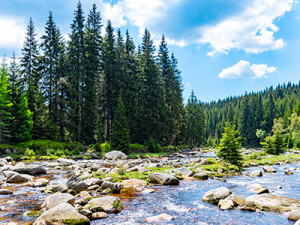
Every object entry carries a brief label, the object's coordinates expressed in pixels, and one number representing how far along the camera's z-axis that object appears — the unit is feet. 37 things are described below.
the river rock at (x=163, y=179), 35.08
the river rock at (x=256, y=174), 44.72
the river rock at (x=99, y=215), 19.85
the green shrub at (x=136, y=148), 101.77
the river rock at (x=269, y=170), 51.13
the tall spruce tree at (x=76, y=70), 103.98
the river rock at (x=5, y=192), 27.14
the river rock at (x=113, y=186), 28.96
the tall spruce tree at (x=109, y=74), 115.03
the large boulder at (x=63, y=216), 17.59
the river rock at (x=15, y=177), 34.06
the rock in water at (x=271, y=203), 22.73
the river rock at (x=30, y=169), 41.45
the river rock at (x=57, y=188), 27.91
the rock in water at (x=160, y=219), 19.49
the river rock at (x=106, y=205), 21.14
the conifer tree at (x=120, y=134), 93.12
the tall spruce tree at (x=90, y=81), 106.22
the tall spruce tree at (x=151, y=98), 119.75
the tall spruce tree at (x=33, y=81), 90.95
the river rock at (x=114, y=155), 76.59
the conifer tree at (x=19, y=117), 82.48
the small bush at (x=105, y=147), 90.18
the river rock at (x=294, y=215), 19.79
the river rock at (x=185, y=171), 42.68
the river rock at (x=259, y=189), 29.48
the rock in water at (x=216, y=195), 25.80
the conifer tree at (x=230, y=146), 56.54
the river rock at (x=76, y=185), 29.01
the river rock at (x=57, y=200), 20.95
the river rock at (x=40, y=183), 31.96
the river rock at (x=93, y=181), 31.48
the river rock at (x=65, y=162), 56.49
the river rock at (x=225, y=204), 23.07
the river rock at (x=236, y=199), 24.08
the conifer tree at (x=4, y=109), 78.18
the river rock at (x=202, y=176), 40.52
